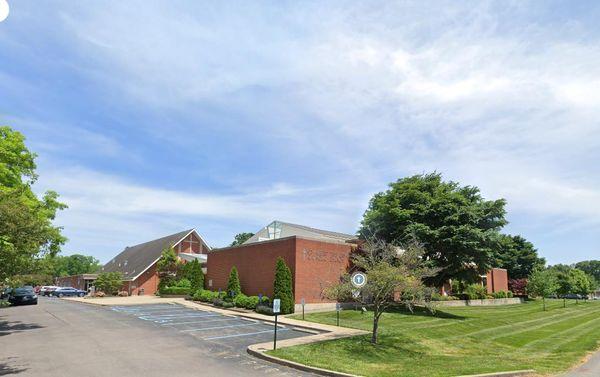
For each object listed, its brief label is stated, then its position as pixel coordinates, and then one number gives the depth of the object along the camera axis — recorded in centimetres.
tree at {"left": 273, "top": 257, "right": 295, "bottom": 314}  3002
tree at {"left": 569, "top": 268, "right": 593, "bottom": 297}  5997
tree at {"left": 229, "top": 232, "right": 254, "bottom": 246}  10488
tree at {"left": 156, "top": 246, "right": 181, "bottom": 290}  5106
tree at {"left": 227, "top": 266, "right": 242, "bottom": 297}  3544
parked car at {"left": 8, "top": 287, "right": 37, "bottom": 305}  3784
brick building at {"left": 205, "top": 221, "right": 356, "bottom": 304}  3209
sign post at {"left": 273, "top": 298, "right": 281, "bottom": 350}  1703
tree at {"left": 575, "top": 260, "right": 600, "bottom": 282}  16188
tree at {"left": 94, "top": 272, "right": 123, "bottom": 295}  5050
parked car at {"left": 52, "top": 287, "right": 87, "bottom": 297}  6097
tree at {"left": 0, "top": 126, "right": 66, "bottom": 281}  1530
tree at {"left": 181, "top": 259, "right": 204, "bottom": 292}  4266
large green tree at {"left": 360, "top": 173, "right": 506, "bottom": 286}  3300
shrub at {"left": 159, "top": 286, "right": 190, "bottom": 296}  4581
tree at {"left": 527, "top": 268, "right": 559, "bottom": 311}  5000
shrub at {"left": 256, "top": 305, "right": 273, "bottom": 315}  2998
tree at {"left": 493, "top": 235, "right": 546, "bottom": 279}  6971
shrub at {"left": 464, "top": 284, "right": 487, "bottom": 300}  4749
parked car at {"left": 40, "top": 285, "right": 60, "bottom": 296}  6133
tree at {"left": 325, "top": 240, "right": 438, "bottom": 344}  1877
